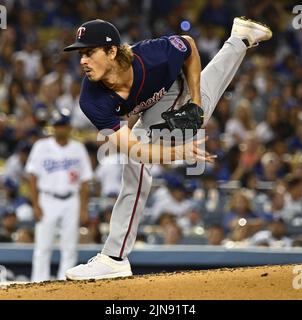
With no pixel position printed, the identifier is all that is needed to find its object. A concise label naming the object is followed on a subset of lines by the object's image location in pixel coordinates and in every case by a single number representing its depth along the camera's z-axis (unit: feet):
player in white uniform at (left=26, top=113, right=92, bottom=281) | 65.16
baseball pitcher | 37.65
